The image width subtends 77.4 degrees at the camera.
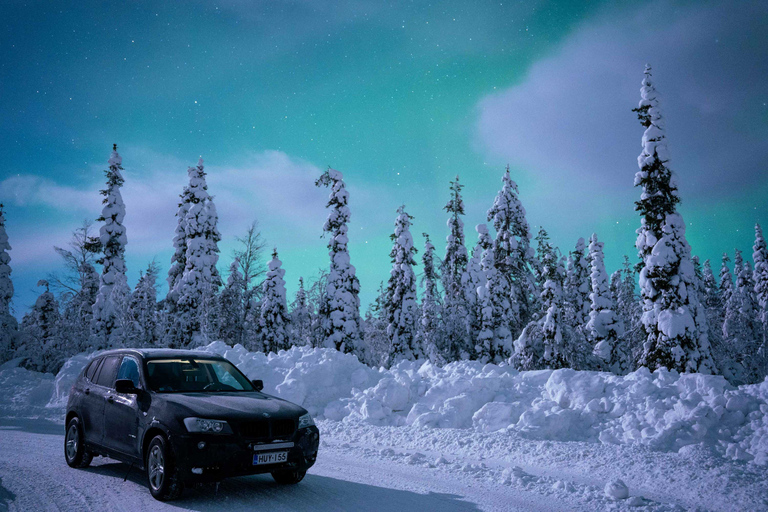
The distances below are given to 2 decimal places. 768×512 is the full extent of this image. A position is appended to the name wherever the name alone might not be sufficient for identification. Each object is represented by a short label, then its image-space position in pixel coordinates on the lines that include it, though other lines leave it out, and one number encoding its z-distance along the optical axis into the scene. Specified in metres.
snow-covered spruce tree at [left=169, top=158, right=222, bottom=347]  30.38
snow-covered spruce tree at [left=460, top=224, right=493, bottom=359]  32.31
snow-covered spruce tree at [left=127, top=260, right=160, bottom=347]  28.53
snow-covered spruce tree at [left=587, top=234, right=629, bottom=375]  28.31
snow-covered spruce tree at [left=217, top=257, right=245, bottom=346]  34.16
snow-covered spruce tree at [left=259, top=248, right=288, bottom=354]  32.31
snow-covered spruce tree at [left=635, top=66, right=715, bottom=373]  17.48
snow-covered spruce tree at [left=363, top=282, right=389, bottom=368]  33.96
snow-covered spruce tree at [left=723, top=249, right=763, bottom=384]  35.03
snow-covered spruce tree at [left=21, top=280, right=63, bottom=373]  29.81
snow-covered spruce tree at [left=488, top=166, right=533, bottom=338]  31.75
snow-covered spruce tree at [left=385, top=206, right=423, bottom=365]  33.03
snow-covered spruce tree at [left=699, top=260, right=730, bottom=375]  20.05
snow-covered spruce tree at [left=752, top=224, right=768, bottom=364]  40.34
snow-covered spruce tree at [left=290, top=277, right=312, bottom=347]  41.38
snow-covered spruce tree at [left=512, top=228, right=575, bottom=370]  23.84
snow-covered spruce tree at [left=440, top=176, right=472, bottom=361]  33.19
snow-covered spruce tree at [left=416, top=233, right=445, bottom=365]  32.56
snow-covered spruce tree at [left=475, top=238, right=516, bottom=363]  30.34
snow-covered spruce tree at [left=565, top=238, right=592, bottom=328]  35.63
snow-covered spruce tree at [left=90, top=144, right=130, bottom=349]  29.03
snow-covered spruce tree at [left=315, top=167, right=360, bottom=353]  30.08
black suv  5.46
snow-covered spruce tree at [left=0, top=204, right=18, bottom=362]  36.09
